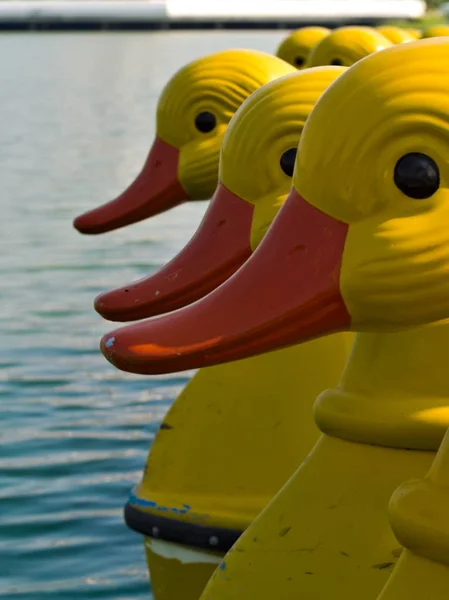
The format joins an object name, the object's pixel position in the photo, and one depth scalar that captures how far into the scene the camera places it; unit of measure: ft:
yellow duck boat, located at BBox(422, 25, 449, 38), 36.85
